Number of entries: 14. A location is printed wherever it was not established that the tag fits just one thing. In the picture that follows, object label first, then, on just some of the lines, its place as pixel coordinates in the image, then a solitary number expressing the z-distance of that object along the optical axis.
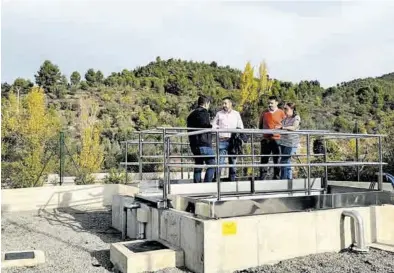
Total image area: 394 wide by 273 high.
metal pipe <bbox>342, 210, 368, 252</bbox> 5.57
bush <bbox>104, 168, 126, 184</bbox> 13.64
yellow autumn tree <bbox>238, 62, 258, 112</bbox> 46.03
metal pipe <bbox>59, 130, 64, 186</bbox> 12.68
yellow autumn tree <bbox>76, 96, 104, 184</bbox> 16.20
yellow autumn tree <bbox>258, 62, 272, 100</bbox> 49.59
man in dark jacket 7.30
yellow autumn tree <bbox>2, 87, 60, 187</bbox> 12.90
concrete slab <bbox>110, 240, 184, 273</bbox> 4.79
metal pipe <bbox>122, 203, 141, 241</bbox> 6.74
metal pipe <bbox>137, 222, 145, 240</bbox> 6.28
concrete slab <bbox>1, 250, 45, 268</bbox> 5.39
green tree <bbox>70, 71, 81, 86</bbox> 55.00
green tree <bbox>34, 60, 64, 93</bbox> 50.53
